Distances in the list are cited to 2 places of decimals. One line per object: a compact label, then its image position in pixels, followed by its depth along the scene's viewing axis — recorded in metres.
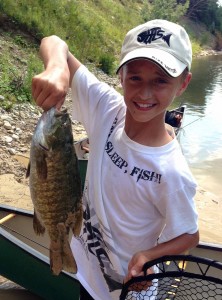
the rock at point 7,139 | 5.40
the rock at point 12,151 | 5.16
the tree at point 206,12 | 38.05
